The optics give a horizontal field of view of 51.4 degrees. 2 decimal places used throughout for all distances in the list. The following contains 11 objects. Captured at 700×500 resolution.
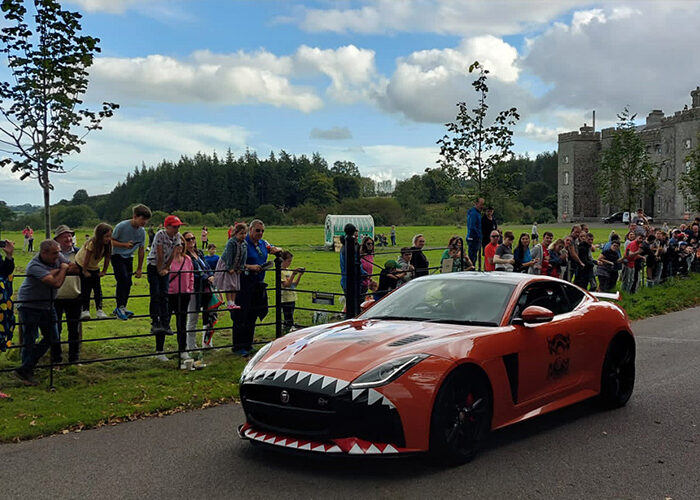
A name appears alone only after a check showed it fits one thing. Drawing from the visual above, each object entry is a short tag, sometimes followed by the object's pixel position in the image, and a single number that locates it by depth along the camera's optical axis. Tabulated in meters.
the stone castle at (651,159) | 89.94
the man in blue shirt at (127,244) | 10.55
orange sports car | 5.46
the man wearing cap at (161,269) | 10.18
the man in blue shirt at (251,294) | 10.99
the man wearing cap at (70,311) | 9.27
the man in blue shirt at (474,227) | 16.48
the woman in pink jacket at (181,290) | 10.16
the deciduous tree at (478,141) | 18.14
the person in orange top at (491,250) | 15.51
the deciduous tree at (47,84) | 10.34
